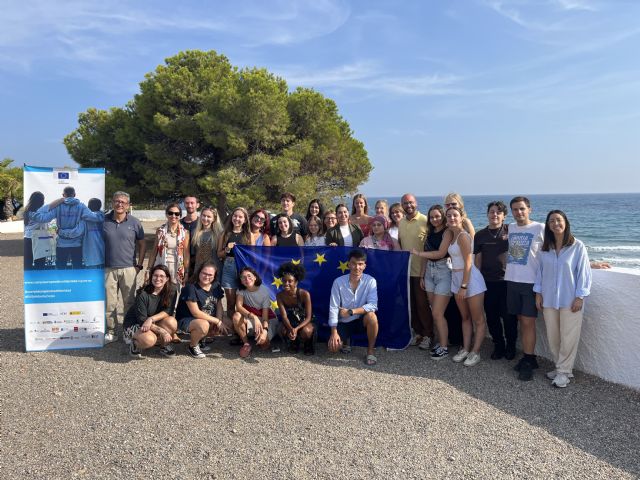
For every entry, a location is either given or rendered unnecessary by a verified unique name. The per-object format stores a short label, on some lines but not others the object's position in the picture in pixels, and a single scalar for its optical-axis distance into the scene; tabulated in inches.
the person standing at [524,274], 185.0
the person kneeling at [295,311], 212.5
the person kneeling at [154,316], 201.9
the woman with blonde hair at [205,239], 228.2
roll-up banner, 216.5
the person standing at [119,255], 228.4
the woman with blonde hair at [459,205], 209.3
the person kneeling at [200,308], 206.2
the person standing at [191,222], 230.7
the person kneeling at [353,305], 207.9
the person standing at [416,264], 225.0
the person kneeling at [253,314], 213.0
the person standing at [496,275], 199.3
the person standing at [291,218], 246.4
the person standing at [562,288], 173.8
